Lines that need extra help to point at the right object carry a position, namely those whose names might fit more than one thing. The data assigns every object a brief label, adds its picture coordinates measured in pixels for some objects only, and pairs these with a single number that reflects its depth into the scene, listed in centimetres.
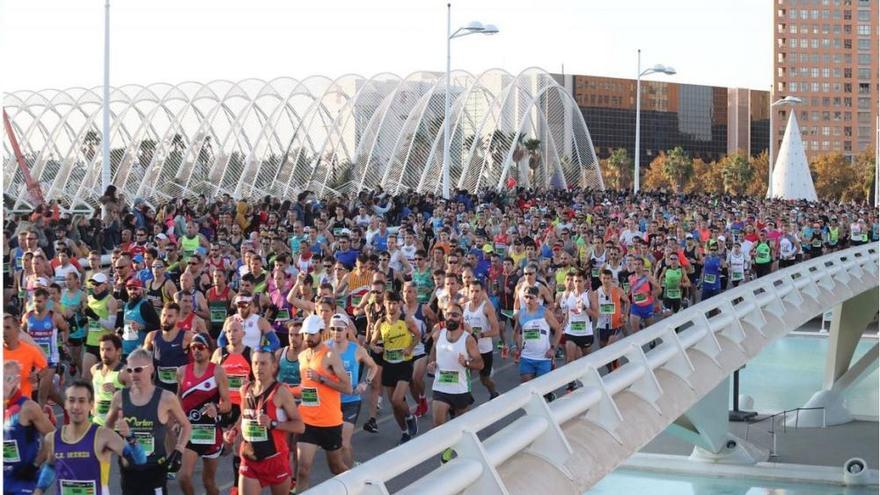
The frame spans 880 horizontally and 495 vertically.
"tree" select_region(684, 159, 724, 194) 12662
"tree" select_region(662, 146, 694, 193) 12231
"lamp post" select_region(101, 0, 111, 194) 2625
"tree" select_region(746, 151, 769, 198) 12683
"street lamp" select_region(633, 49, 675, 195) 4912
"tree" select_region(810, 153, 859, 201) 12375
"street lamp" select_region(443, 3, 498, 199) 3384
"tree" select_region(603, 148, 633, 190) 12325
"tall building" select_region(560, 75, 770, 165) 15162
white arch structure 6166
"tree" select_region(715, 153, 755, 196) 12262
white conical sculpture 8775
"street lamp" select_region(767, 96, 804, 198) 6138
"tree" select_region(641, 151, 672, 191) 12681
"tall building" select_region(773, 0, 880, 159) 15050
